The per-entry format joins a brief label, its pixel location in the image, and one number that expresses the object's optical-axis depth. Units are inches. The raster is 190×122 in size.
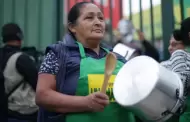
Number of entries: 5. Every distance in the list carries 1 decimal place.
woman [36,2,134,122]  101.8
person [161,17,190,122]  130.2
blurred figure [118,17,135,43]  258.1
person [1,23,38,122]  185.6
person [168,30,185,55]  176.3
